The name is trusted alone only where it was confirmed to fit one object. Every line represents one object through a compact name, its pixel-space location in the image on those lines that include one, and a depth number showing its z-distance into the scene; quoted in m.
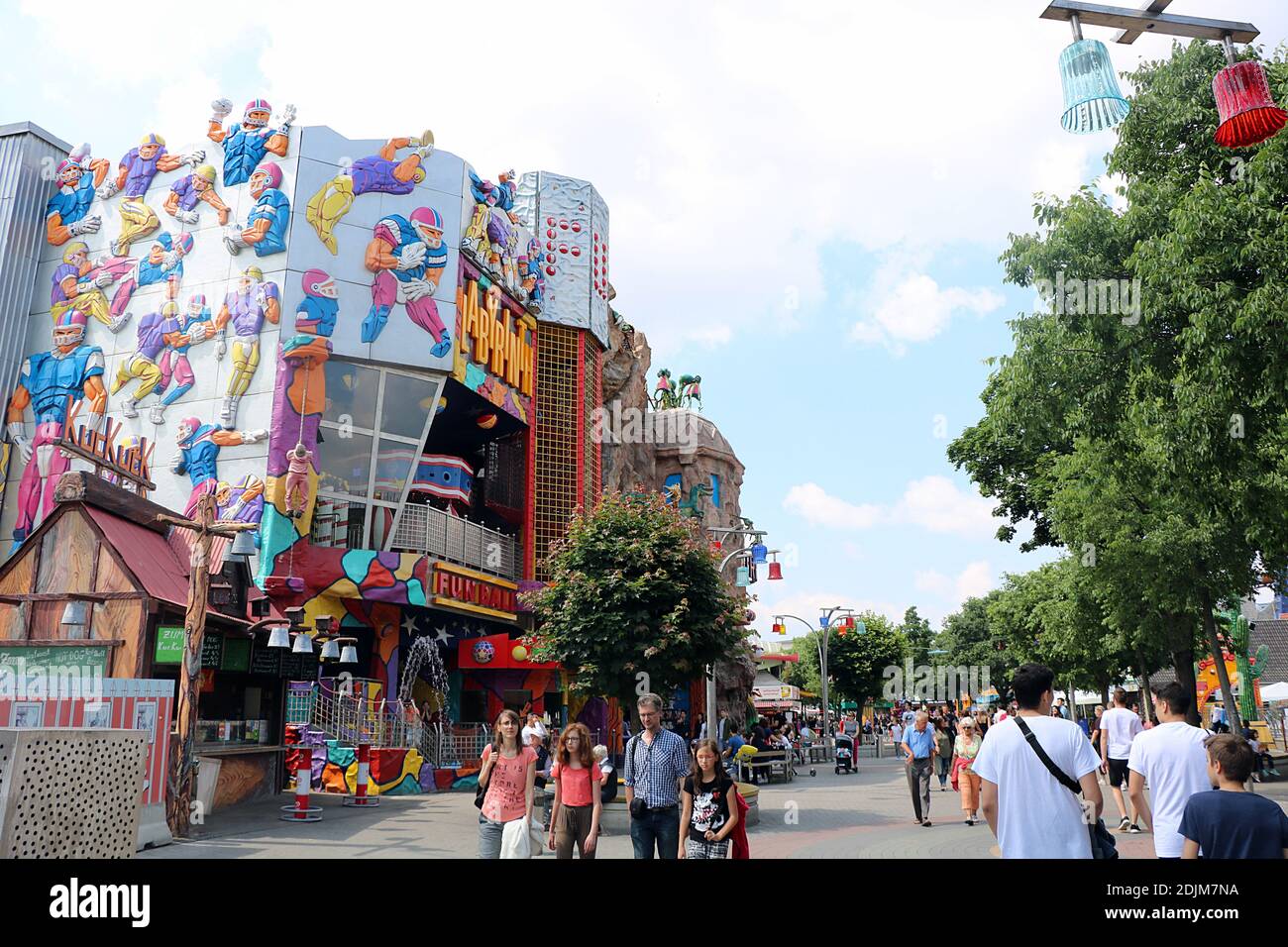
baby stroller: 29.36
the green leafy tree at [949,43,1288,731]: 11.19
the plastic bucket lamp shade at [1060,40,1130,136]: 5.96
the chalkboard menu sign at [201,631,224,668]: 20.00
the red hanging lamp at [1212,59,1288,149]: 6.36
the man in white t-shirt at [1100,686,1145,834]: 11.47
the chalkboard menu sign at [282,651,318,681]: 21.22
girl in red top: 7.77
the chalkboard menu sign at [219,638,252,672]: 20.54
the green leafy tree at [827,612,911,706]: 55.72
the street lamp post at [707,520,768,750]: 20.87
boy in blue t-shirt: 4.36
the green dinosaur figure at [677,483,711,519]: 41.50
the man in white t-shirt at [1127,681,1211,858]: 5.88
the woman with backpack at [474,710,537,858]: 7.66
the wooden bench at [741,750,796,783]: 24.19
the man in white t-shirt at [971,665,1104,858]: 4.65
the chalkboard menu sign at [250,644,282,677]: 20.91
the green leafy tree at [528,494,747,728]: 16.39
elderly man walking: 14.95
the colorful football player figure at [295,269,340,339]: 24.11
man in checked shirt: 7.23
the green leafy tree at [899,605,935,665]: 74.75
